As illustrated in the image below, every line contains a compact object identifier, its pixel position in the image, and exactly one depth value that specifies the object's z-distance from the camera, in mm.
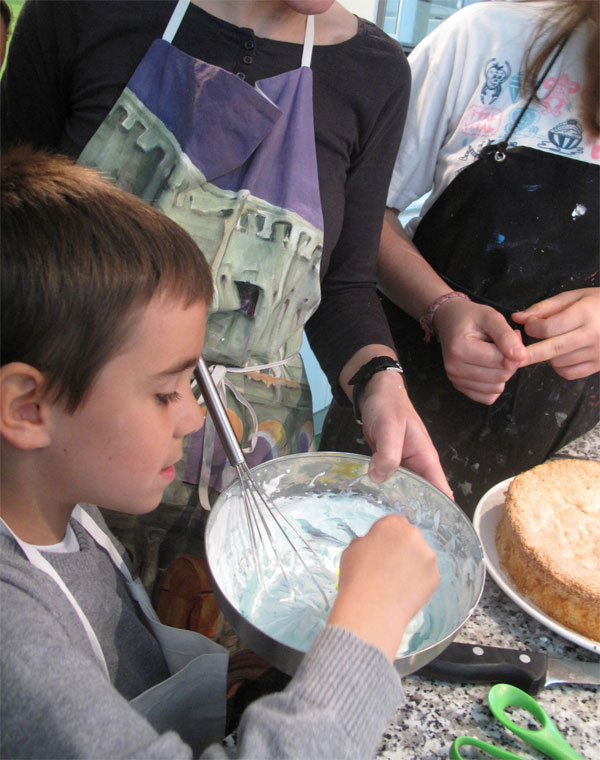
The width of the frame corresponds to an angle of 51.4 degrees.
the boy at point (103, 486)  440
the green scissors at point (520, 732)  535
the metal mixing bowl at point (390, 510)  531
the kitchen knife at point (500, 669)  599
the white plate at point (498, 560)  665
